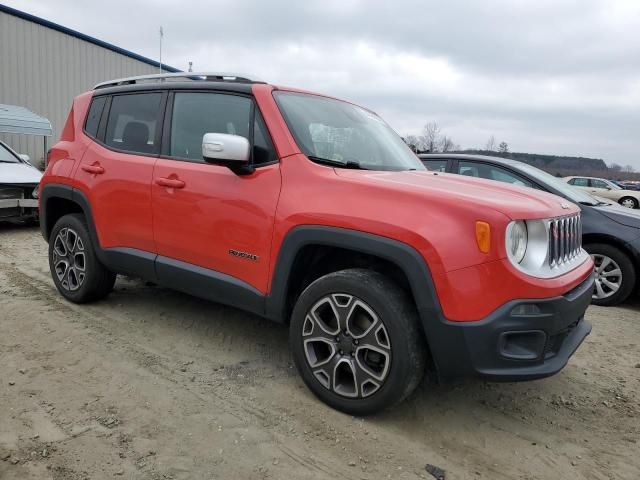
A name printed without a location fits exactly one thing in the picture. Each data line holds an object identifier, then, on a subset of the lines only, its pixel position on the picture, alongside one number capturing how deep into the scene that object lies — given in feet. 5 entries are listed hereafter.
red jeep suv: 7.47
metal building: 56.90
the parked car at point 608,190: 65.05
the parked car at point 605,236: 16.60
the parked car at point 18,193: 24.25
